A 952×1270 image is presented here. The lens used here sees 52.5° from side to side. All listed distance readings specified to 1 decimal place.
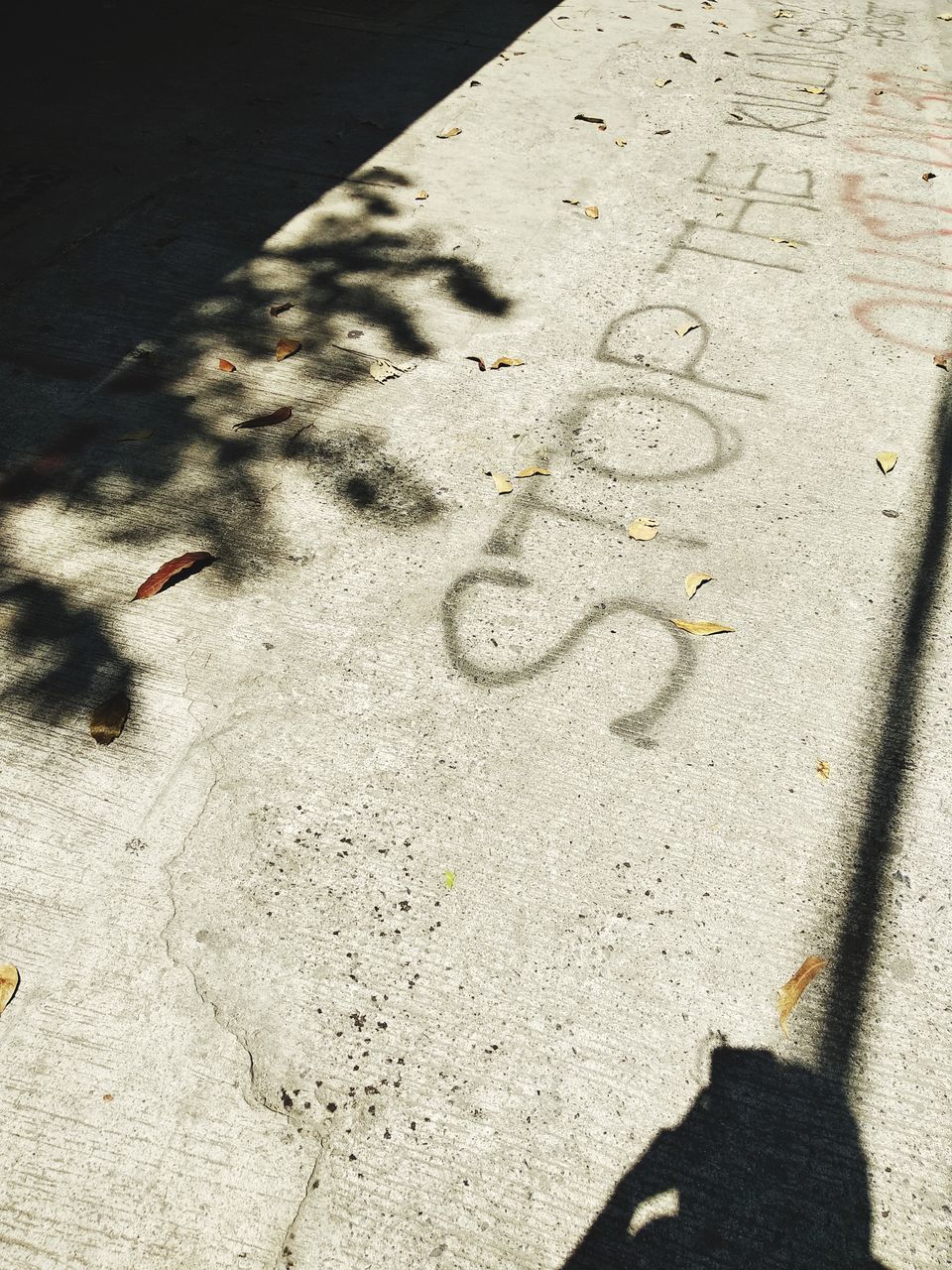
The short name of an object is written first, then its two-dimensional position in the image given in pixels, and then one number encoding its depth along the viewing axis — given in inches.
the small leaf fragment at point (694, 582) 97.7
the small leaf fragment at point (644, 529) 103.9
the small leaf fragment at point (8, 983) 66.0
